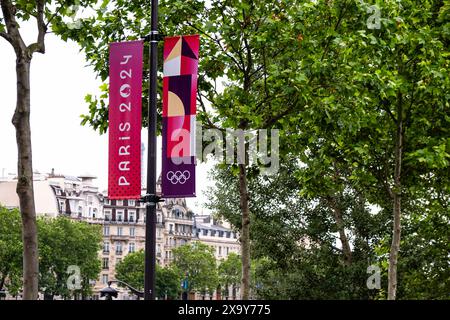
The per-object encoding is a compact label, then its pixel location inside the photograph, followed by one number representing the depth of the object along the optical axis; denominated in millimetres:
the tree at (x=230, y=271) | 153012
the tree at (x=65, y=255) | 111000
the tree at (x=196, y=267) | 145750
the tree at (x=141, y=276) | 130875
